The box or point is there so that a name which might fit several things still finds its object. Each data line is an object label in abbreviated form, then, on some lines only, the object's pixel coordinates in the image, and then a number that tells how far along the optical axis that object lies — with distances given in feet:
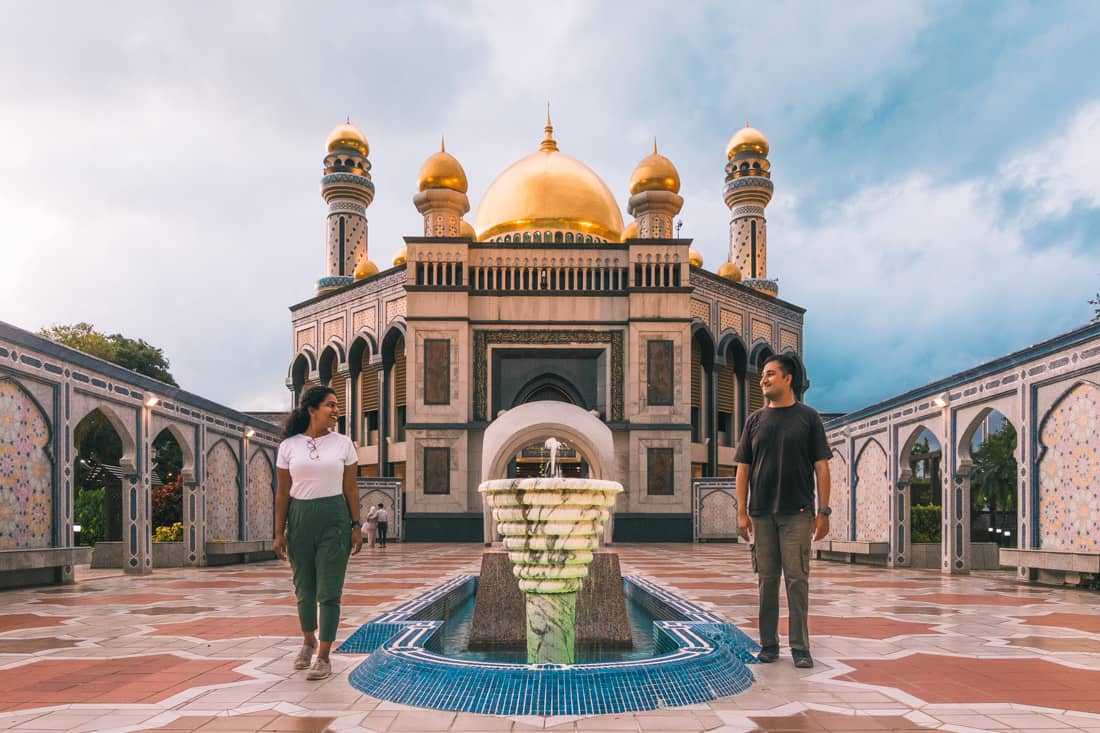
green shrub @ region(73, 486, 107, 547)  69.46
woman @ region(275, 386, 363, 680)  13.56
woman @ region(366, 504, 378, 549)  63.15
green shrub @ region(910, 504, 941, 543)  54.08
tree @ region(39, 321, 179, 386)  94.12
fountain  12.41
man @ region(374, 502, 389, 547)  64.34
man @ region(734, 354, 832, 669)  14.35
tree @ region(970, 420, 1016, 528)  74.64
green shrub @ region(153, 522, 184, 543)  52.21
